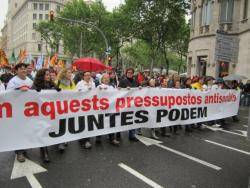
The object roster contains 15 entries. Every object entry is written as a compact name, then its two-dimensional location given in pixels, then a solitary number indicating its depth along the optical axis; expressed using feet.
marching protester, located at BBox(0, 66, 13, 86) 25.40
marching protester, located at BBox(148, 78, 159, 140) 19.04
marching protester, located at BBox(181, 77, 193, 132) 24.31
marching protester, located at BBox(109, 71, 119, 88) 27.93
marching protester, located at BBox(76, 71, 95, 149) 16.04
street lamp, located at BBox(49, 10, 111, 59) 55.15
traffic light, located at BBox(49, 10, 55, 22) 55.04
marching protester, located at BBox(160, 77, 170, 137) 19.62
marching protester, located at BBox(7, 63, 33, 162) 13.62
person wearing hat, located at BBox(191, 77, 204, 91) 23.41
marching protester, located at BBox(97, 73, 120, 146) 16.83
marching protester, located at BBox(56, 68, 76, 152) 15.99
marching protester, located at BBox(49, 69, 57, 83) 16.71
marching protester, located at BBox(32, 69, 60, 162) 14.01
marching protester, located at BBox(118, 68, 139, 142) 18.04
